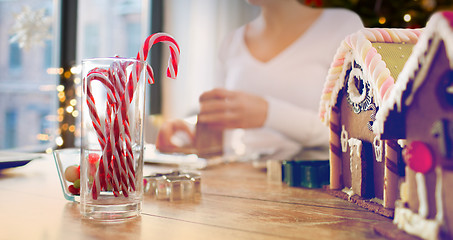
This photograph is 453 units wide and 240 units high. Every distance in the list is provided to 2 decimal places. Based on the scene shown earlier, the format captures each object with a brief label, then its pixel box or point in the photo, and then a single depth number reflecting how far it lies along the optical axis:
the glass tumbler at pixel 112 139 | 0.66
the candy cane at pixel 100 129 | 0.66
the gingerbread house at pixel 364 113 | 0.66
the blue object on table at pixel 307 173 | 0.95
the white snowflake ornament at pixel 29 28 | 2.05
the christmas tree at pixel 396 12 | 1.87
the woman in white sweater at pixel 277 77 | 1.72
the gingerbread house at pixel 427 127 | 0.44
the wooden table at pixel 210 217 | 0.58
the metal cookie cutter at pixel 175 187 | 0.82
